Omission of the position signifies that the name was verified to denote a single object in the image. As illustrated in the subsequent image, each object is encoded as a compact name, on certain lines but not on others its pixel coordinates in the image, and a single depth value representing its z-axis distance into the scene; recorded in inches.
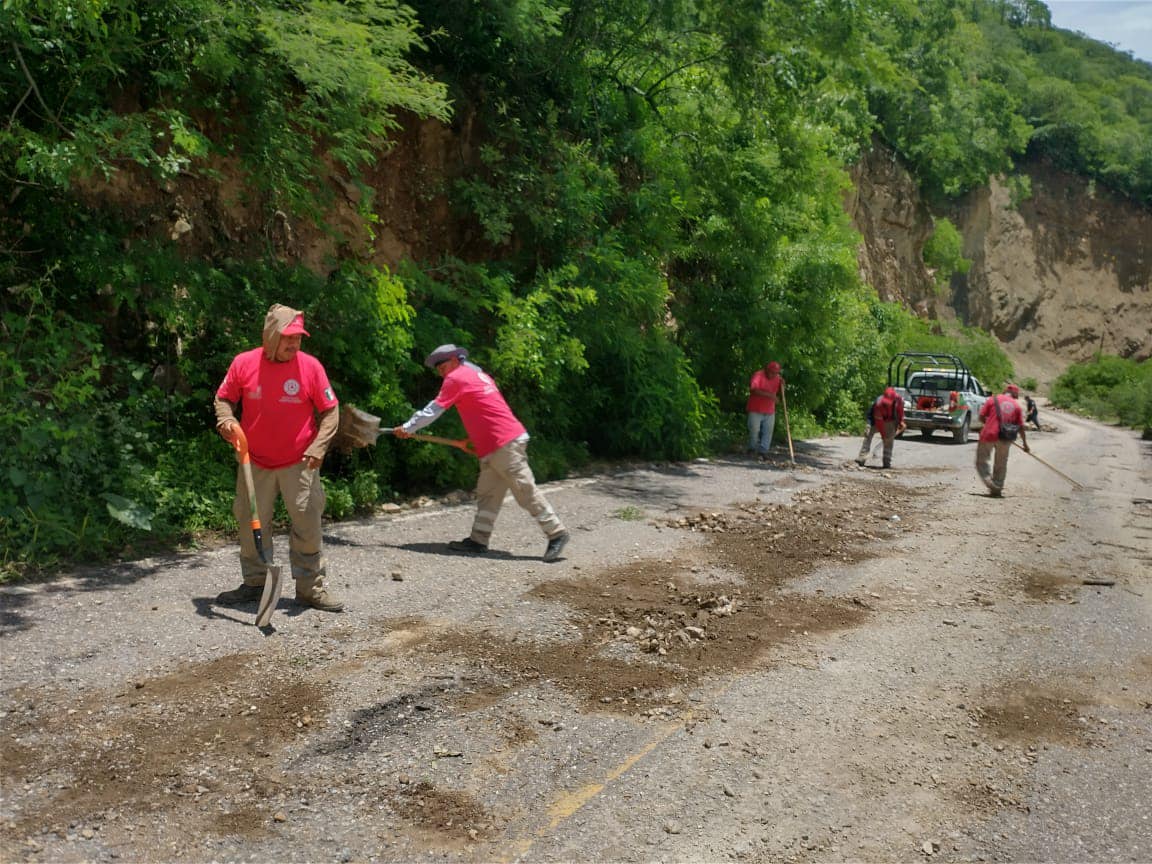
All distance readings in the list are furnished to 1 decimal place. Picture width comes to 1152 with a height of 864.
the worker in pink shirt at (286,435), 248.1
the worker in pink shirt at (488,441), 331.0
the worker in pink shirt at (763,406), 670.5
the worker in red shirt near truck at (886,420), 686.5
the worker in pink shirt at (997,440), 551.8
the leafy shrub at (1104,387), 1625.6
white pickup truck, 951.0
